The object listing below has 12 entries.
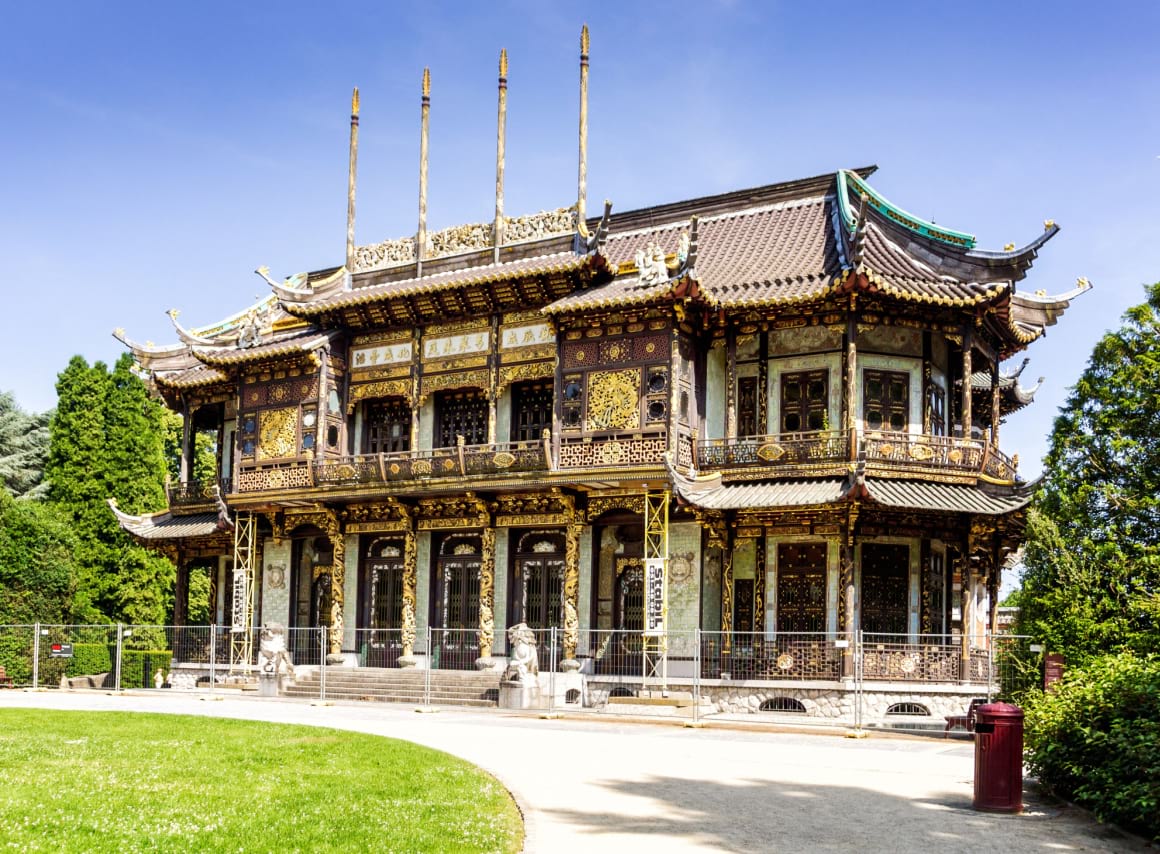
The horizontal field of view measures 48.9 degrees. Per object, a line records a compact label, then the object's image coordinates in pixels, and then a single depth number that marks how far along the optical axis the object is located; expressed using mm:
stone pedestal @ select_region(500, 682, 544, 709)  26312
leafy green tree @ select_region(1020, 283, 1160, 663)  18891
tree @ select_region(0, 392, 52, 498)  53469
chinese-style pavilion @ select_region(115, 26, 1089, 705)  26828
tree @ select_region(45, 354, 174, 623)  45719
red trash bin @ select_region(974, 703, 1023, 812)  12312
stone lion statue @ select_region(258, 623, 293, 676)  29594
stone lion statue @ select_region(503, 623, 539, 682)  26516
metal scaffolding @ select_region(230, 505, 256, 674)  33562
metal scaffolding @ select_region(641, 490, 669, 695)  27266
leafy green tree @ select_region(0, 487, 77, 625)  40344
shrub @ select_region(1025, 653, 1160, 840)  10969
